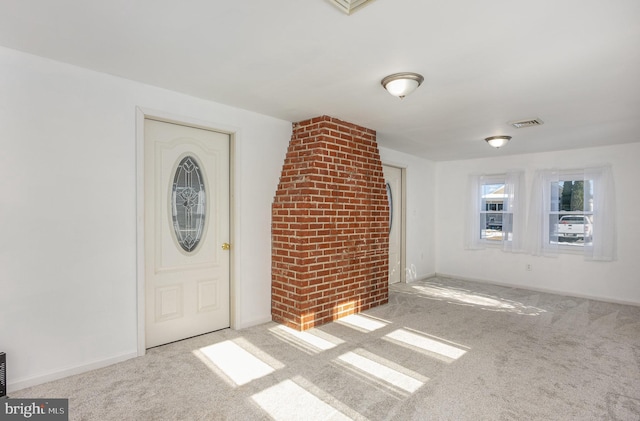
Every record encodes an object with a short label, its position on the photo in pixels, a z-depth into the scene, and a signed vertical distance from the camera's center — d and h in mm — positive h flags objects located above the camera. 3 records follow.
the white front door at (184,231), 3014 -234
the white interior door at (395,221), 5715 -232
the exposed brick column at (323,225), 3557 -200
